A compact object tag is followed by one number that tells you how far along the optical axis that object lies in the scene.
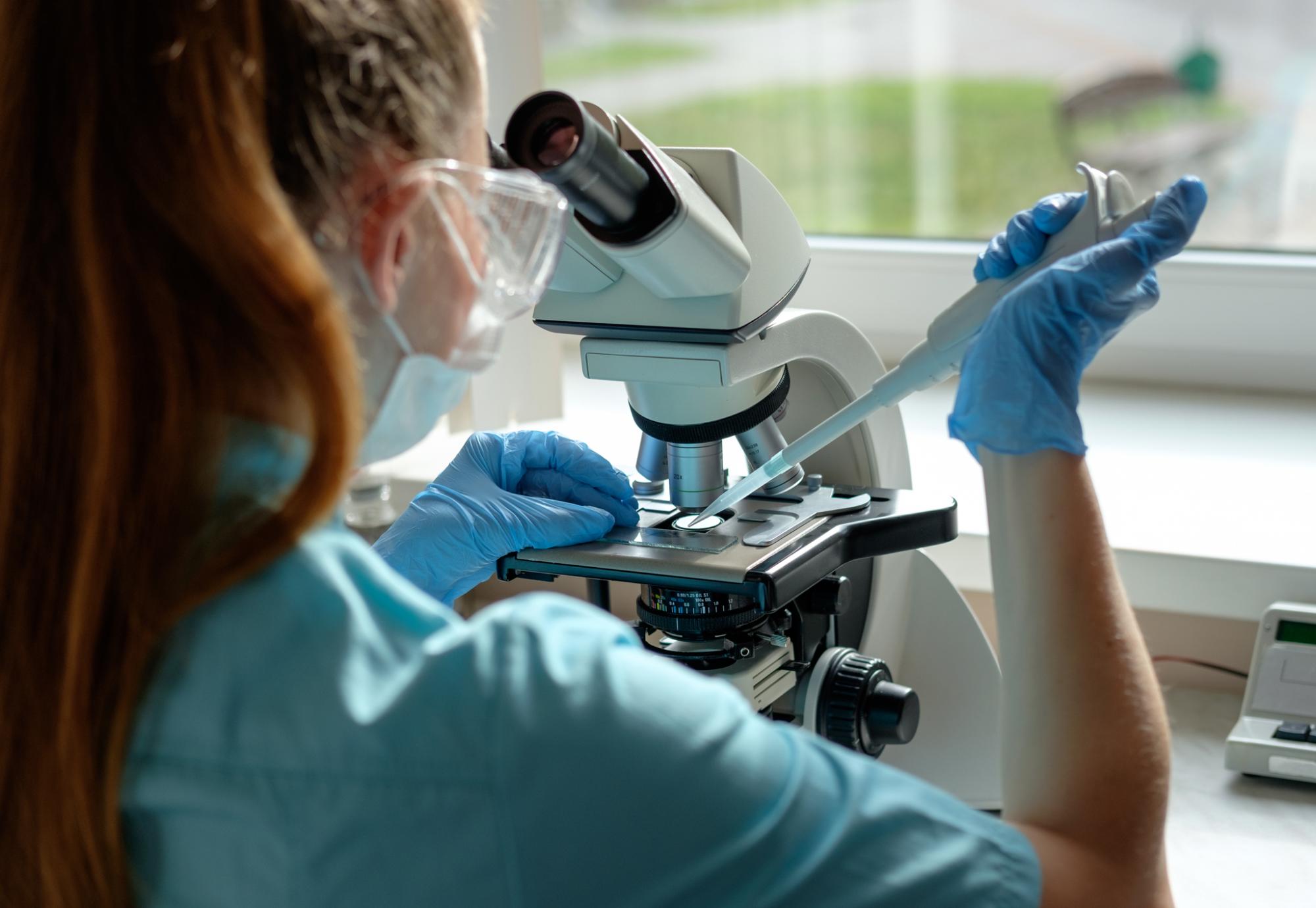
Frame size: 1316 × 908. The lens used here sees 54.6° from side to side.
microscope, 0.93
